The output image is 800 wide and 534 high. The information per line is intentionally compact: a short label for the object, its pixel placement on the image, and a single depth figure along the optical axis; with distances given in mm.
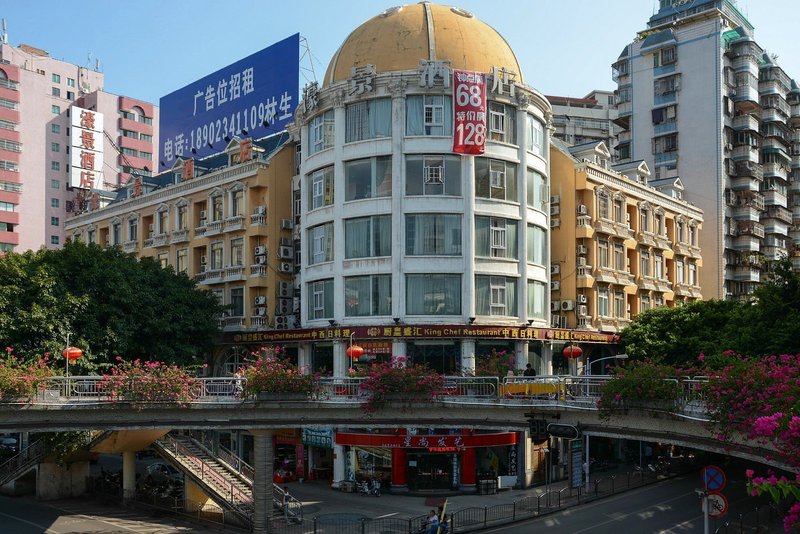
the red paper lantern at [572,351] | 44281
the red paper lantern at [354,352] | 41344
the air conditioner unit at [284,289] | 61656
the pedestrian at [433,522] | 38094
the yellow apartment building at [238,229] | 61281
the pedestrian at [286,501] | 43000
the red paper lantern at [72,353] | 38250
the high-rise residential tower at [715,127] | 82312
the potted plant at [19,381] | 35469
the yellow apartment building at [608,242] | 62094
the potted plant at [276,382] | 37438
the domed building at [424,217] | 52094
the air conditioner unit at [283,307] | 61469
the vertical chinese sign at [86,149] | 106125
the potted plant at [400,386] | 36031
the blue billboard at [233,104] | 69750
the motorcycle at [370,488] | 52062
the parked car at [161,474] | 55062
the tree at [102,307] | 46562
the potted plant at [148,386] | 36969
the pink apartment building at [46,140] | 107312
